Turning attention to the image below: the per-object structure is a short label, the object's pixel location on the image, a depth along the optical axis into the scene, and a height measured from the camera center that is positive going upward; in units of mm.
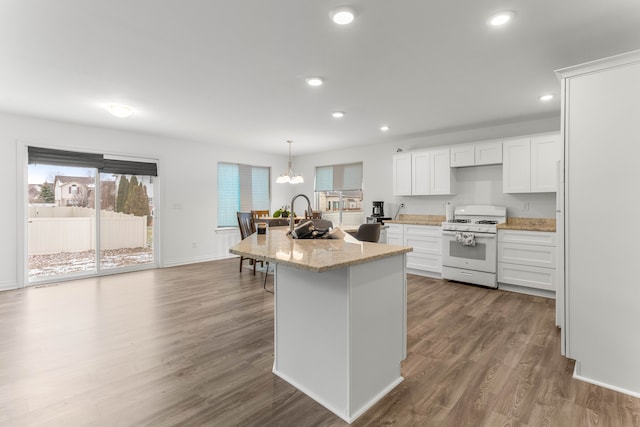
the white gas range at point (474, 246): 4492 -549
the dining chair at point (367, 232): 3445 -246
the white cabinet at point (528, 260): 4074 -691
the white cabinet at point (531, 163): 4289 +666
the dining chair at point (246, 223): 5535 -231
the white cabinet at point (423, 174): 5324 +652
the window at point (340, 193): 6996 +414
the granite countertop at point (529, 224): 4265 -216
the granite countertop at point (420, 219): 5482 -180
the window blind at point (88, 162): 4695 +806
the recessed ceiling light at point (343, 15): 2008 +1297
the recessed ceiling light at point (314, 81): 3150 +1334
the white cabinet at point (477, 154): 4766 +892
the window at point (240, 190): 7031 +479
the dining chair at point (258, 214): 5632 -78
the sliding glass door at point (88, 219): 4781 -147
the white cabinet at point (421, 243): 5133 -570
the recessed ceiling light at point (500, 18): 2059 +1301
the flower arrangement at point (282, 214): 5555 -71
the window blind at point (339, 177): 6996 +772
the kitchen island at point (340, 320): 1756 -686
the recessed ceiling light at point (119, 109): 3875 +1270
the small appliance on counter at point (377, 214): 6086 -82
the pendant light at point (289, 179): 6129 +615
